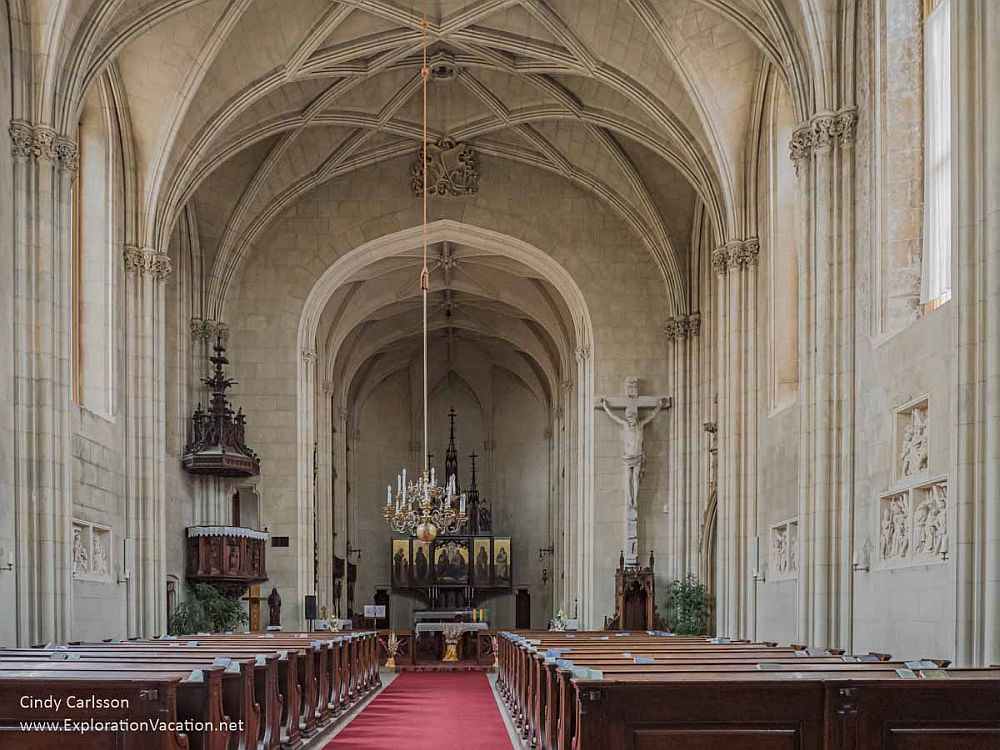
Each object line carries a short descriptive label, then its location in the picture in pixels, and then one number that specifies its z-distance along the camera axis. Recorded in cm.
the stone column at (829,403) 1542
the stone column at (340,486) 3703
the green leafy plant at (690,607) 2458
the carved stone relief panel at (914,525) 1242
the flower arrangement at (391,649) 2722
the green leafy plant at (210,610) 2389
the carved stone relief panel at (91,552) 1833
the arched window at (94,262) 2012
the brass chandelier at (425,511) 2031
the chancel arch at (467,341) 2891
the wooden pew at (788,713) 643
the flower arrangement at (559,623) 2805
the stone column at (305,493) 2781
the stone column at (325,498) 3241
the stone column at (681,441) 2673
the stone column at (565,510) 3362
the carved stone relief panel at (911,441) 1302
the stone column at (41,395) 1567
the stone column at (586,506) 2752
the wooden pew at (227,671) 859
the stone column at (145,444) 2109
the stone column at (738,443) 2102
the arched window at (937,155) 1353
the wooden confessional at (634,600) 2653
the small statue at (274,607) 2753
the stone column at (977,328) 1028
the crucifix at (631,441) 2727
